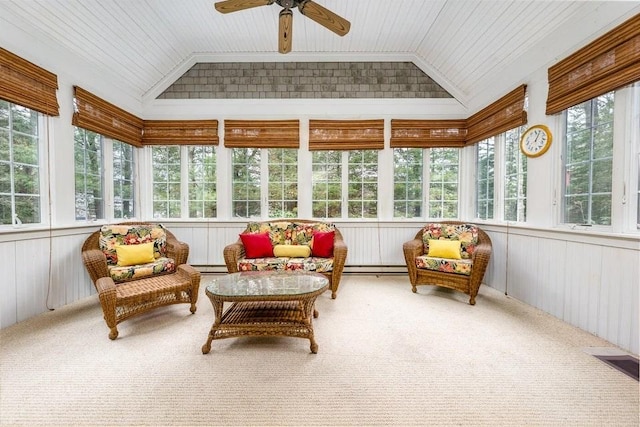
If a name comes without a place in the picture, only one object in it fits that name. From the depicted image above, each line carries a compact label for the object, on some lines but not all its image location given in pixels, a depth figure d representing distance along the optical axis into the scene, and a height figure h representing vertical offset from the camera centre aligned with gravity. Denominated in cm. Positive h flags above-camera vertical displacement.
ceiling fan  225 +174
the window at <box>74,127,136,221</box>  334 +41
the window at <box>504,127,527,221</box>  326 +39
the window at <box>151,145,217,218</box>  448 +42
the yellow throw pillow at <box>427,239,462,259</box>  341 -54
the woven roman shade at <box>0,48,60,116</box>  240 +120
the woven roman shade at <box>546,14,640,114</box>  198 +121
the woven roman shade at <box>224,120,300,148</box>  433 +122
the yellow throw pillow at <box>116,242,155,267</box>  297 -55
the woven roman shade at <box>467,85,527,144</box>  314 +123
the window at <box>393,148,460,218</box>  445 +44
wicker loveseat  326 -56
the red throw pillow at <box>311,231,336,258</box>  356 -51
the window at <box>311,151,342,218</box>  449 +36
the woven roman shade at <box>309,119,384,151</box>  434 +120
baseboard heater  437 -102
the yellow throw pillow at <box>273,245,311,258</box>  356 -60
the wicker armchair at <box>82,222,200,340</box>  226 -78
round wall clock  284 +76
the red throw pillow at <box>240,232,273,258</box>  349 -51
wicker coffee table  207 -91
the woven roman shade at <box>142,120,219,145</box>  432 +123
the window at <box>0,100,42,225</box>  254 +41
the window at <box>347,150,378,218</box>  448 +42
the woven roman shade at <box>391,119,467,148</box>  431 +123
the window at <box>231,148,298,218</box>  447 +45
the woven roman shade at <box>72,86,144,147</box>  320 +120
